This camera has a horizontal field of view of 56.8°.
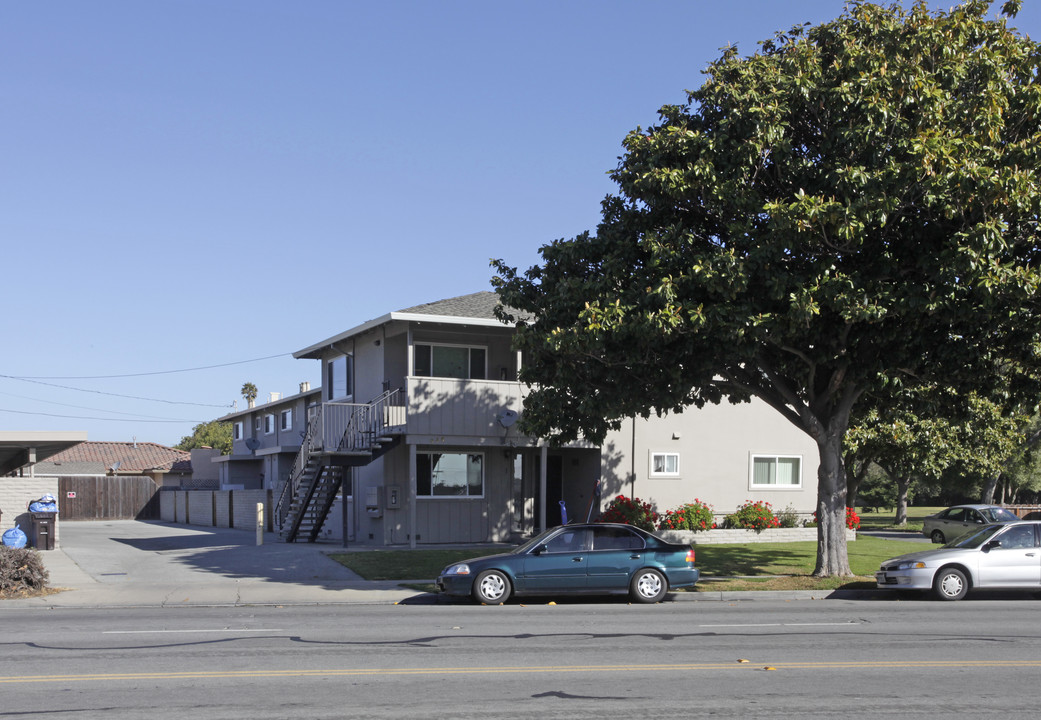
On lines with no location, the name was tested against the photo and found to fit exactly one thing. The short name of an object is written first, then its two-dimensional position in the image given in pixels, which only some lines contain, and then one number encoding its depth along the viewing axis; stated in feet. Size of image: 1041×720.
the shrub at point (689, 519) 84.69
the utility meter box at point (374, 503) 83.30
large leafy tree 47.39
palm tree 318.86
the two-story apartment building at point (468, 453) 80.12
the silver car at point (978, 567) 54.19
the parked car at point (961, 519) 97.35
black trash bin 77.82
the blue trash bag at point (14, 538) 65.41
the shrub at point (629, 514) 81.46
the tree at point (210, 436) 291.99
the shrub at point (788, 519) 91.08
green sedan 50.98
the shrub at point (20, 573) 53.21
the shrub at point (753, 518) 87.81
